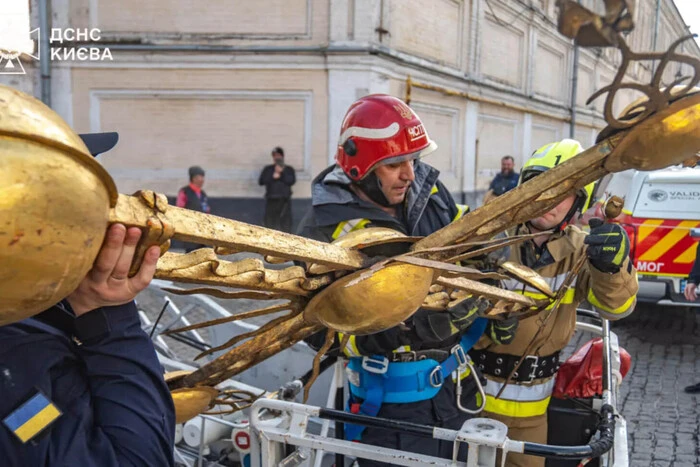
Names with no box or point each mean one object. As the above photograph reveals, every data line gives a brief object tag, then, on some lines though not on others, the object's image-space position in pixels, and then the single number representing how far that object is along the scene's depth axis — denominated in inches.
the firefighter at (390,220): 103.9
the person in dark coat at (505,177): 507.5
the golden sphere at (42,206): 34.0
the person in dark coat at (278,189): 484.1
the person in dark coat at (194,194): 395.2
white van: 283.0
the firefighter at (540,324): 113.3
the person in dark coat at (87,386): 49.1
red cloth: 122.3
